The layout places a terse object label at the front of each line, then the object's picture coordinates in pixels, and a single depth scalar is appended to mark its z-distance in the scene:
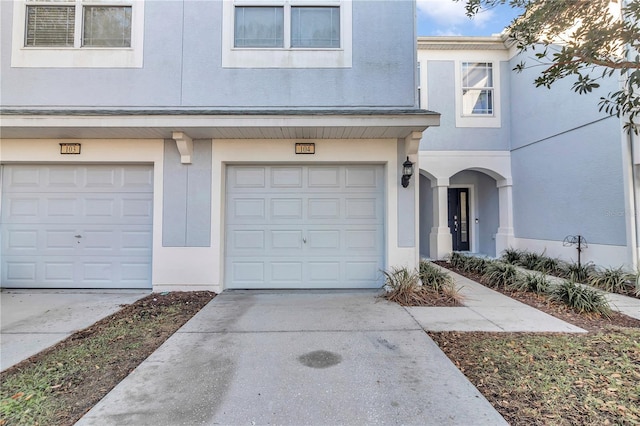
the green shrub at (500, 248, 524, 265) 9.30
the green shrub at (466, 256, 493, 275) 8.02
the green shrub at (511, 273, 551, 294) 6.01
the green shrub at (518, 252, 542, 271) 8.50
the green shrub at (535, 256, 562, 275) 8.14
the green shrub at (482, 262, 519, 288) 6.68
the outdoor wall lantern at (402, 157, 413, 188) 5.68
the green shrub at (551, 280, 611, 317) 4.86
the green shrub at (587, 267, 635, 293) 6.25
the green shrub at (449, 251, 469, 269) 8.94
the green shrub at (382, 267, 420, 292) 5.50
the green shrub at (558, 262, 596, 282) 7.11
